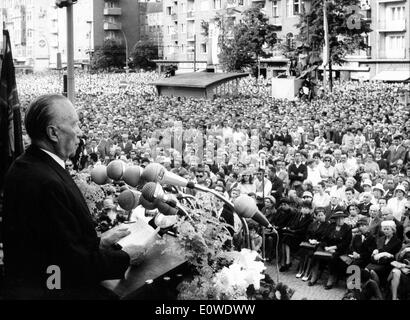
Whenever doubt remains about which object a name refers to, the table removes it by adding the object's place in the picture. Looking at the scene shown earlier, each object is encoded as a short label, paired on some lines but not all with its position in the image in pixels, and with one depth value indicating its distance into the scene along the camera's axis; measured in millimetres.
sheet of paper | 3010
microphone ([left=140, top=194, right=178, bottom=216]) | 3309
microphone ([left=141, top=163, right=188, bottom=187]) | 3498
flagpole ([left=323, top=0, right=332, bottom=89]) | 39531
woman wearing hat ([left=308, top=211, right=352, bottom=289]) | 10391
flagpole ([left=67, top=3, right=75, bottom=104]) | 11180
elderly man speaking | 2738
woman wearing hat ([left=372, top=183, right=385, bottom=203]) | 12105
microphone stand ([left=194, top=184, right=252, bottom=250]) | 3342
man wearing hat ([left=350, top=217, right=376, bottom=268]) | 9570
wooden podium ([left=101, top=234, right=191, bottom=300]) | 2939
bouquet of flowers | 3127
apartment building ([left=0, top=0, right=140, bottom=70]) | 55250
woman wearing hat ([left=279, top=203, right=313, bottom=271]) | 11477
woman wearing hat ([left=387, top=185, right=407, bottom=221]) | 11423
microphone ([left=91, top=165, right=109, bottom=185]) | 3939
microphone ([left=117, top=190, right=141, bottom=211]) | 3762
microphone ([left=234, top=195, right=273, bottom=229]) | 3350
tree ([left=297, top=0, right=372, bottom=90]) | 45625
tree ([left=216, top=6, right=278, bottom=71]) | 52000
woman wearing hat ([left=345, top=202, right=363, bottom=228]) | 10524
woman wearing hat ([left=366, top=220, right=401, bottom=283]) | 8998
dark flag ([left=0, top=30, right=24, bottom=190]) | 4449
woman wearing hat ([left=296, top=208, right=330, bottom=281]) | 10883
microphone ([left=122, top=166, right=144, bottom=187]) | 3674
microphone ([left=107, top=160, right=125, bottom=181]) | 3750
